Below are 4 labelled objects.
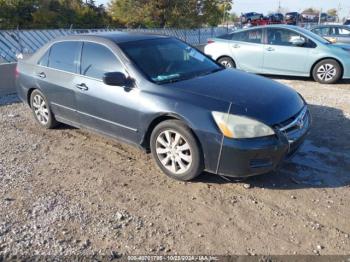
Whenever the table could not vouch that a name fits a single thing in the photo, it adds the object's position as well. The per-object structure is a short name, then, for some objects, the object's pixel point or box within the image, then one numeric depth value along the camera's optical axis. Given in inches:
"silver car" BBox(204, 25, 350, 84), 344.5
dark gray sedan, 144.0
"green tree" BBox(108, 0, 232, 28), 766.5
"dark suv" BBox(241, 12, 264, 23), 1452.1
